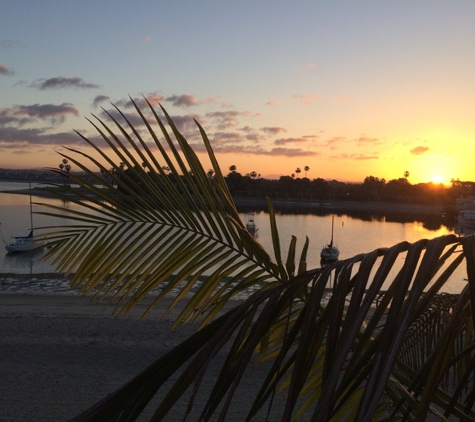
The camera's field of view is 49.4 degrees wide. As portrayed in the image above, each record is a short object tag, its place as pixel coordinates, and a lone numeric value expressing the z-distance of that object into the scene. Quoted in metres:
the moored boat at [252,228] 37.76
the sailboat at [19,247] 28.27
